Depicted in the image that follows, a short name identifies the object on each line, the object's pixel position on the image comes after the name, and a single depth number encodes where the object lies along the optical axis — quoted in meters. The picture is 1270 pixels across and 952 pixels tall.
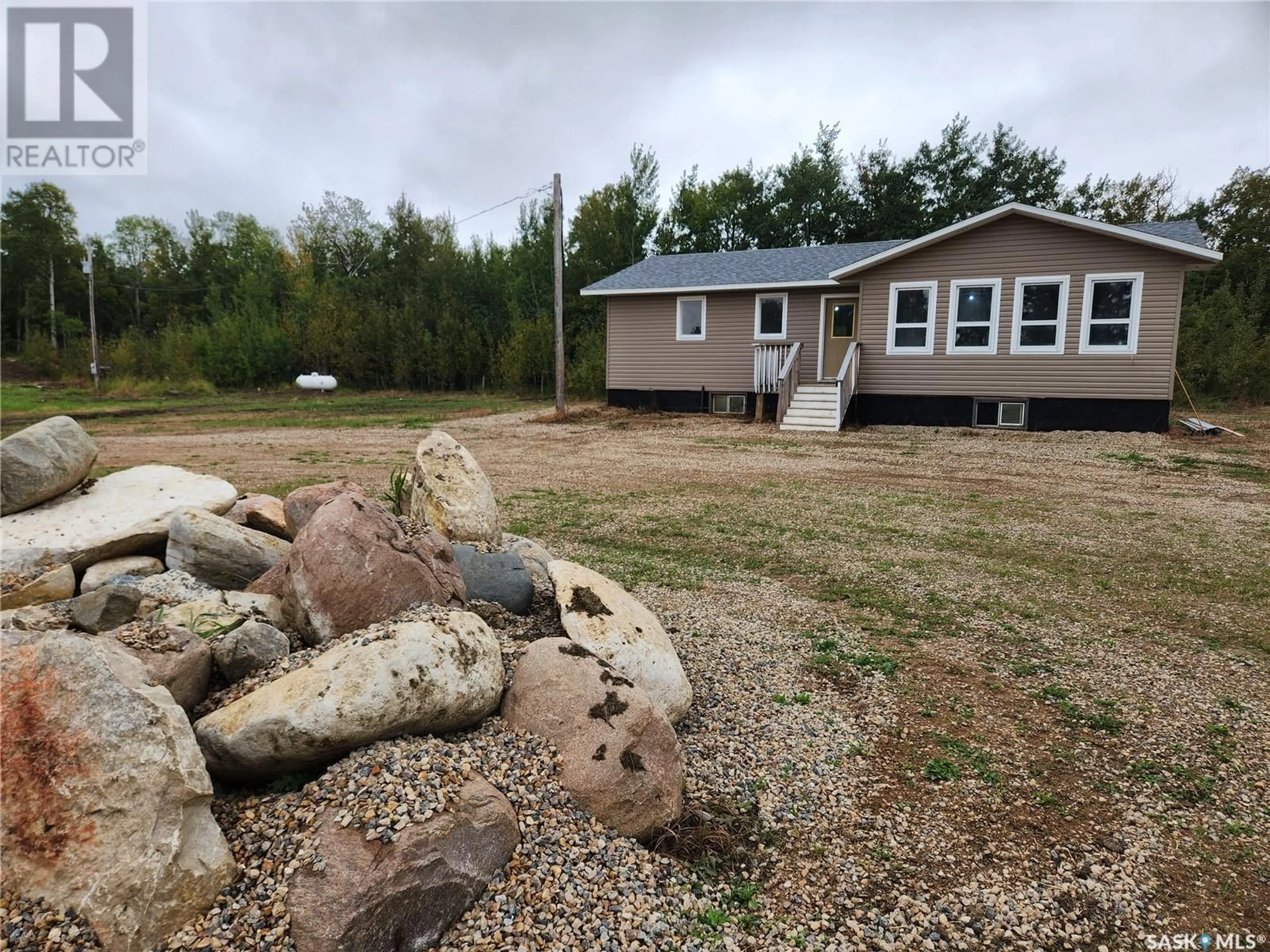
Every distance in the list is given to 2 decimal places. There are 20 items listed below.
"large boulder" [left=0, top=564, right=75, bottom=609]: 3.10
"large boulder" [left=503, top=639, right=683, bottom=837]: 2.35
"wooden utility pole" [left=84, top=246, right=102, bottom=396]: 22.59
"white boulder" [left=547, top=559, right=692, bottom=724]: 3.02
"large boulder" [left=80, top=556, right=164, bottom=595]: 3.37
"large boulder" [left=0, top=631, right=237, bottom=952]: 1.70
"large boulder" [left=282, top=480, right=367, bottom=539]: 3.90
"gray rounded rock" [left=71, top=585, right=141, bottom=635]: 2.67
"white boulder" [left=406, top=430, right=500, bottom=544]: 4.18
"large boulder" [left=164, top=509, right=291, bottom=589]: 3.41
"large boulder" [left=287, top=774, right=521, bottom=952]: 1.75
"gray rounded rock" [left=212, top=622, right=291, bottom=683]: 2.52
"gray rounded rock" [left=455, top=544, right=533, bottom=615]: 3.68
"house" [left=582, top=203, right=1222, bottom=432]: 12.34
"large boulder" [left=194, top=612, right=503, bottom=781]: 2.09
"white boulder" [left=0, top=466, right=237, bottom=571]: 3.54
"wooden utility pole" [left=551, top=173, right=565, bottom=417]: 15.80
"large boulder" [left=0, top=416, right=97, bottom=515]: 3.89
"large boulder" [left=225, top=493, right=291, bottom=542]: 4.12
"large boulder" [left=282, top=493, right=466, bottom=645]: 2.80
